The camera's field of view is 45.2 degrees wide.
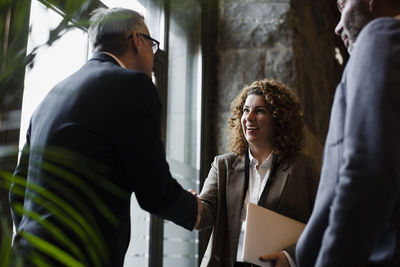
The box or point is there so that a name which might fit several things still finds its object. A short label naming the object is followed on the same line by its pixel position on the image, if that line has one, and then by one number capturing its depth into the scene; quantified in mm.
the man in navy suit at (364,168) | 1061
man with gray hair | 1312
